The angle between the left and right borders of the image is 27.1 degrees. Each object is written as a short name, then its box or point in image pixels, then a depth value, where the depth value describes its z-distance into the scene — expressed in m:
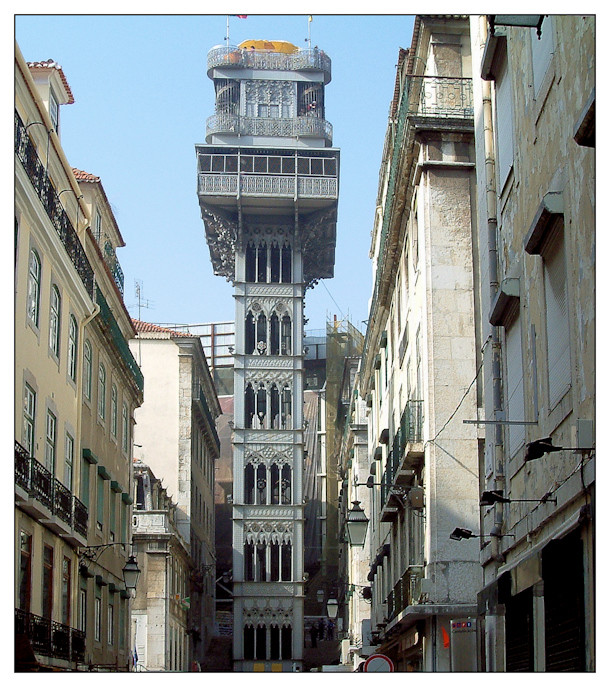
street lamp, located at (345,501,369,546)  28.20
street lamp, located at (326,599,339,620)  36.06
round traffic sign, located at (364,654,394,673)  17.11
